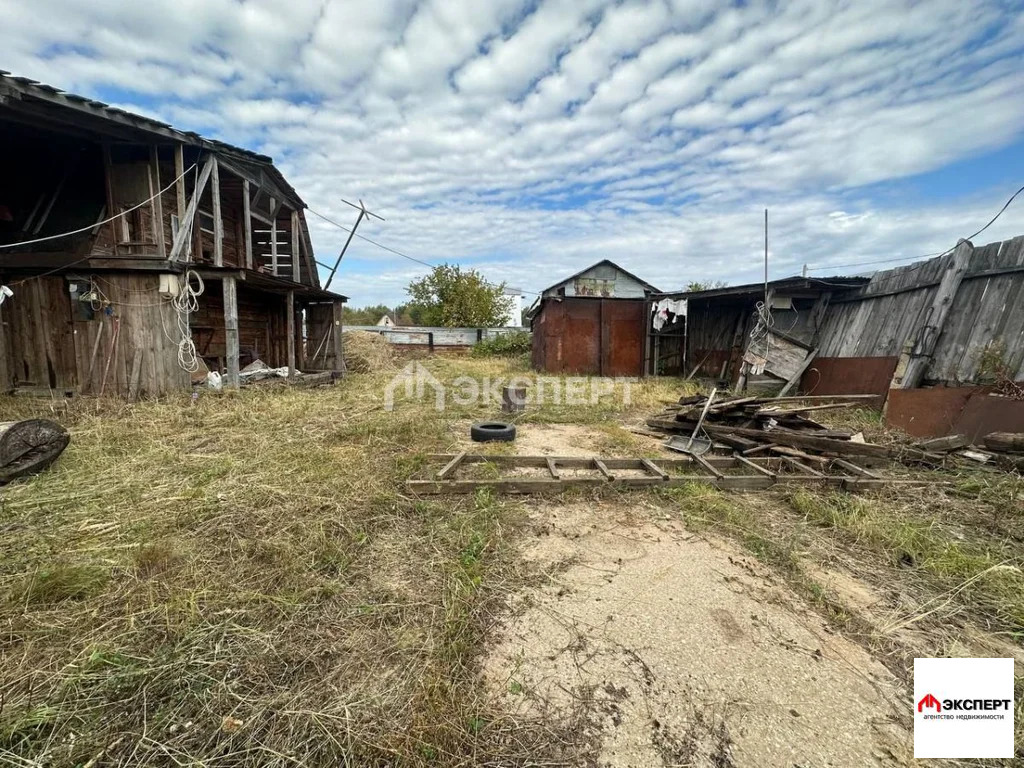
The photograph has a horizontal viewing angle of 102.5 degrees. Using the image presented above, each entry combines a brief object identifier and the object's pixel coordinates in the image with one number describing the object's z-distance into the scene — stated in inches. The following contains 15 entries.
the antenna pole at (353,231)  479.5
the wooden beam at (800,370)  346.0
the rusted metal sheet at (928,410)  210.8
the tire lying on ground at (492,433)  217.5
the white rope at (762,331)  362.3
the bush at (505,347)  840.3
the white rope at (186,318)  287.1
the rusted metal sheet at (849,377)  278.8
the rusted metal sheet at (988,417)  187.5
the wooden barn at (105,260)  275.3
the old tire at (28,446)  145.1
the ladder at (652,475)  151.3
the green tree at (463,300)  1253.1
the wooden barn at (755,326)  353.4
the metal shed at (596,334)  534.6
